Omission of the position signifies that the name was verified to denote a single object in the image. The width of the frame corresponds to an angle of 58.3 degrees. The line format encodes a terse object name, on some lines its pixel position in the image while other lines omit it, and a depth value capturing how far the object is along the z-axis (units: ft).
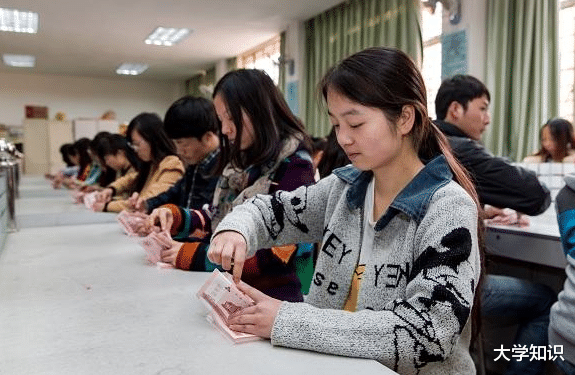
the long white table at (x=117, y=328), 2.28
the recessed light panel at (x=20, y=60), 28.30
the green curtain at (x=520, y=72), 12.48
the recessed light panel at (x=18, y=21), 19.22
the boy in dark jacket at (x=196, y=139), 6.56
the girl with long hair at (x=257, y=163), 4.24
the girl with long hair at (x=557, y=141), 10.91
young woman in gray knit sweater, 2.50
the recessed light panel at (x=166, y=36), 22.56
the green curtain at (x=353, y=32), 16.31
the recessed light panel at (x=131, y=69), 31.53
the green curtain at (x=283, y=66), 23.06
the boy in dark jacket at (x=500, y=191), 6.30
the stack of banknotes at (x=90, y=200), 9.02
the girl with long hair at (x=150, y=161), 8.32
